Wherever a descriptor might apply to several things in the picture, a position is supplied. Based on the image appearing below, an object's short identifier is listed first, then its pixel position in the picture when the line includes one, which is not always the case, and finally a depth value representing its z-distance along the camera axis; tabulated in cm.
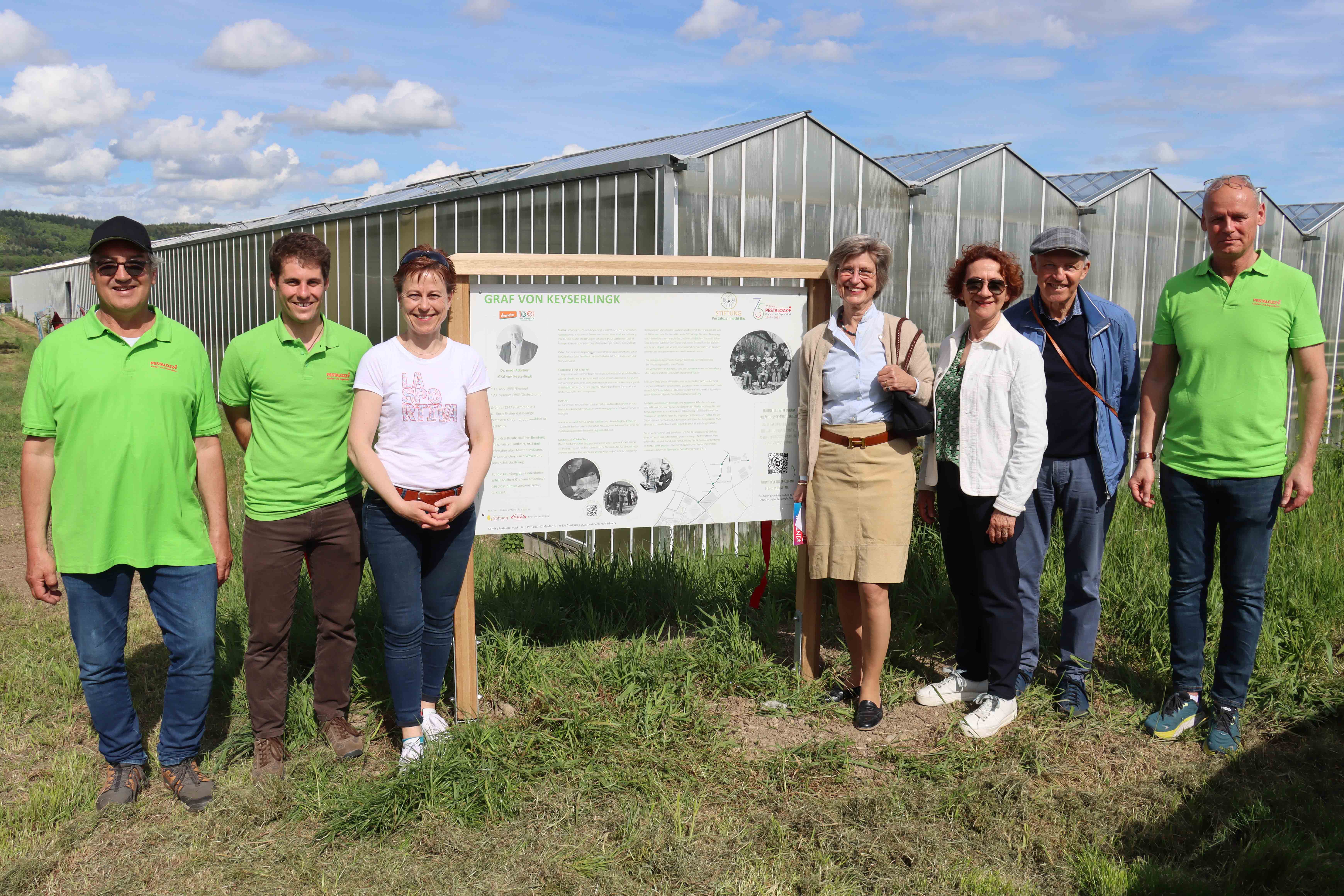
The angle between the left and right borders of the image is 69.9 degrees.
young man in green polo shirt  361
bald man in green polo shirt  378
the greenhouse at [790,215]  745
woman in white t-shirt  350
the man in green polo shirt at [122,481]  336
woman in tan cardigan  401
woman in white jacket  388
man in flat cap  406
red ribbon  482
